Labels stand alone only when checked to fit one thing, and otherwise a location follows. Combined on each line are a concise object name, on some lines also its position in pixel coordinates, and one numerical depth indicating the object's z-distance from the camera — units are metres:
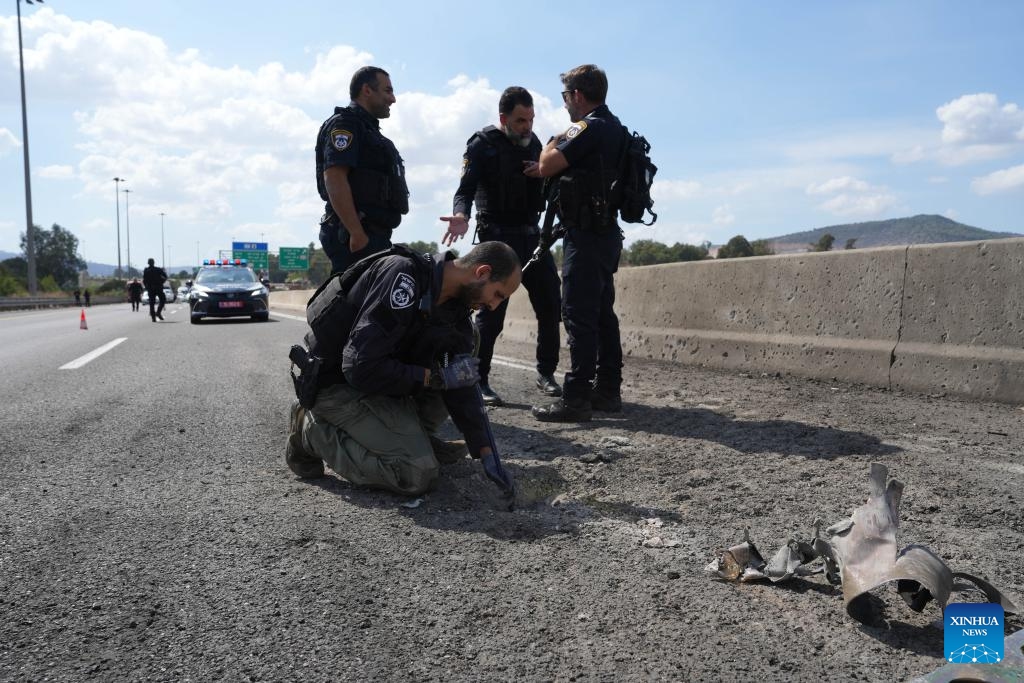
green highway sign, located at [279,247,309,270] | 58.66
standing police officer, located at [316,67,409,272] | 4.30
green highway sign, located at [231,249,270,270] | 63.84
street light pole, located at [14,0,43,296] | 36.44
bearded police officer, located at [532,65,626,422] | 4.28
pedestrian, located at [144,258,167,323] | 20.14
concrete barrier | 4.53
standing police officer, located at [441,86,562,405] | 4.86
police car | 17.09
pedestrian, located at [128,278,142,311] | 29.86
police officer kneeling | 2.93
